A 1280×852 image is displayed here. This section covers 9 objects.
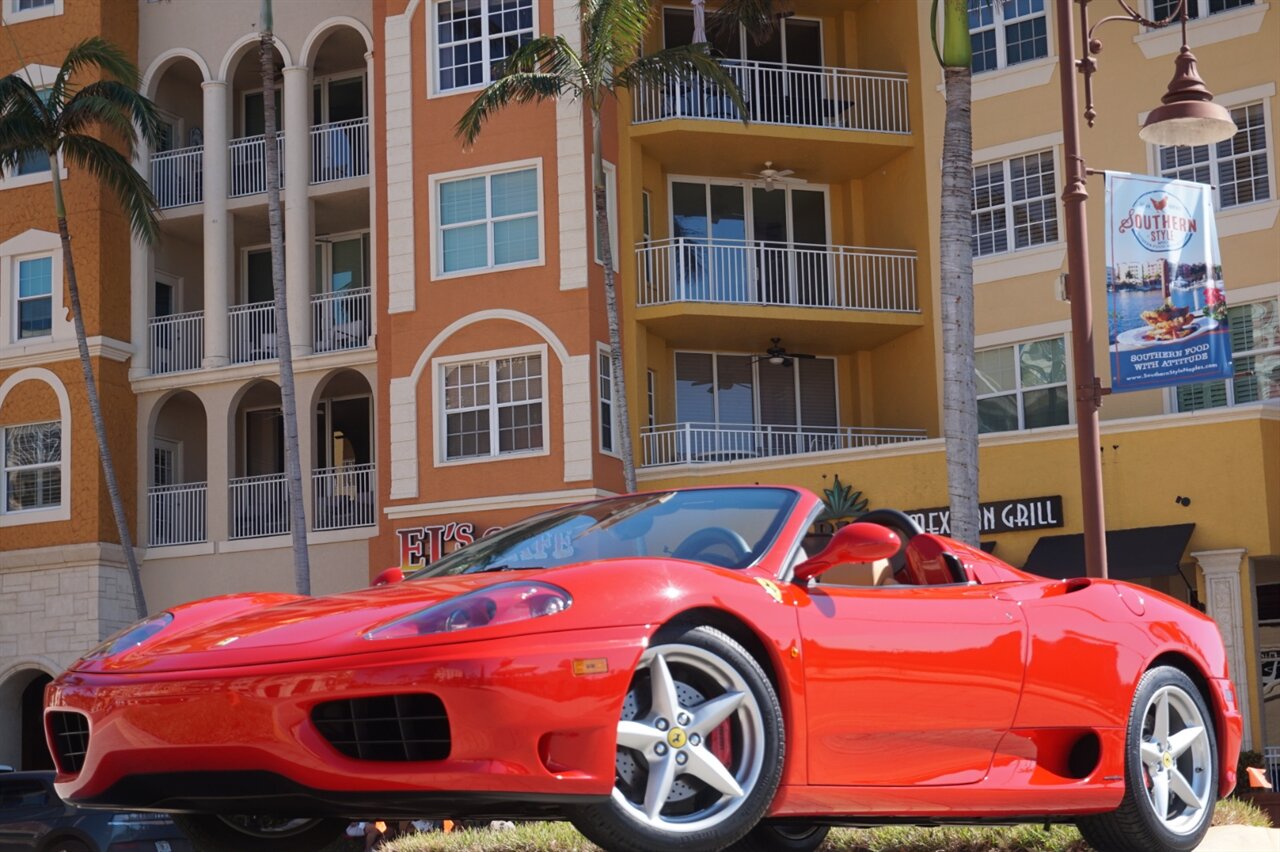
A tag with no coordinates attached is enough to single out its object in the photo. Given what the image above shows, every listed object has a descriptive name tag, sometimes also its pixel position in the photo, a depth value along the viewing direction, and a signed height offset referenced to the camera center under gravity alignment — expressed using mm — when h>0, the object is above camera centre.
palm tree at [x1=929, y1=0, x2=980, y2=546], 20172 +2396
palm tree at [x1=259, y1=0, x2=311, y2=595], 28641 +2906
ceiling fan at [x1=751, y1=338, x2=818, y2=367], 31531 +2524
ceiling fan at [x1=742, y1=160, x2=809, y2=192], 31938 +5777
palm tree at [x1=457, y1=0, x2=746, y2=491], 26109 +6445
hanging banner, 16062 +1915
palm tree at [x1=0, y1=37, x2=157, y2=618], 30438 +6731
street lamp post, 13969 +2478
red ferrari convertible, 5301 -597
